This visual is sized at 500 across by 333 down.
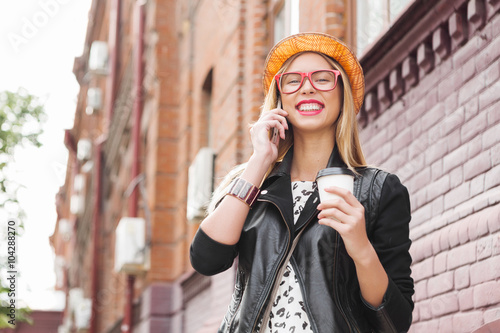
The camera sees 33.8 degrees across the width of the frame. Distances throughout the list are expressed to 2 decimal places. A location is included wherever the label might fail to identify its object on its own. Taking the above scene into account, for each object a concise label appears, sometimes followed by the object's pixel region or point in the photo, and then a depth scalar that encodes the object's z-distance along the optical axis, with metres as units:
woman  2.62
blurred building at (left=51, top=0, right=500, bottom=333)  4.30
